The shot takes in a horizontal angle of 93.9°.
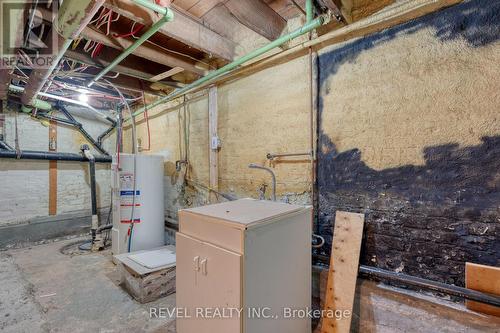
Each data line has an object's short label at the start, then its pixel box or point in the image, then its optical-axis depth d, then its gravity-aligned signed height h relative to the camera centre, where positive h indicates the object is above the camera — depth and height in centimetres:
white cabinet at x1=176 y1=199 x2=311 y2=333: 106 -51
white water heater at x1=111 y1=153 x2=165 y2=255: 268 -43
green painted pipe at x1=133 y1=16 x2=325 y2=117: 153 +92
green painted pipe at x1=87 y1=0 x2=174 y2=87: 129 +90
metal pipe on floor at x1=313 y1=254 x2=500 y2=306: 112 -64
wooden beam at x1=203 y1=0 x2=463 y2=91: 132 +92
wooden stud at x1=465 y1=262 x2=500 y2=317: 113 -56
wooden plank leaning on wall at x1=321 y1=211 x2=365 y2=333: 141 -65
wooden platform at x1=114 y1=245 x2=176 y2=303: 195 -98
